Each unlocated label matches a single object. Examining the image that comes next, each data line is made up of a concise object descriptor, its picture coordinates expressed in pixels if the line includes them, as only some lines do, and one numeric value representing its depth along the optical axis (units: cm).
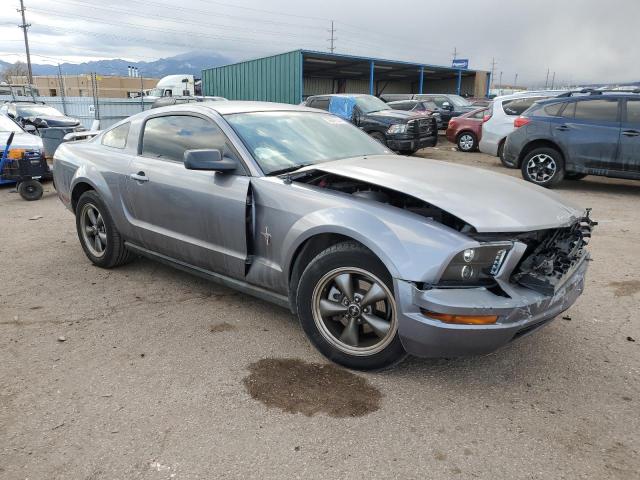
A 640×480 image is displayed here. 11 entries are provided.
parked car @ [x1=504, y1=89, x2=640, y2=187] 818
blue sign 4662
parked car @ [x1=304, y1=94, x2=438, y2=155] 1276
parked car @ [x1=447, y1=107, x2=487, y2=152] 1505
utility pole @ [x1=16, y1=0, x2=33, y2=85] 4339
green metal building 2370
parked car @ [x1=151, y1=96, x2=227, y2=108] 1592
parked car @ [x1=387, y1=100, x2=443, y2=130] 1795
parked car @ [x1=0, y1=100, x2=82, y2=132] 1431
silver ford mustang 256
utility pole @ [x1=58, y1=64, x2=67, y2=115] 2053
